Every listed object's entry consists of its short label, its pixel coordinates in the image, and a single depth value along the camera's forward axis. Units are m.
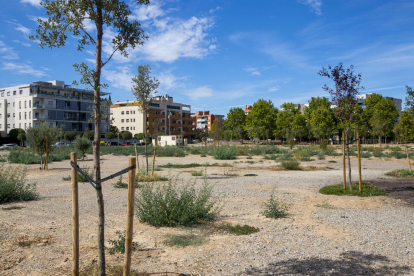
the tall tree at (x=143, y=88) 15.07
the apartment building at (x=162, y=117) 97.88
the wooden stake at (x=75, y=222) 3.65
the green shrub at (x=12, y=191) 8.58
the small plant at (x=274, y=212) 6.96
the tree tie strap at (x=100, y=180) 3.41
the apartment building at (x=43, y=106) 69.50
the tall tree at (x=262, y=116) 78.19
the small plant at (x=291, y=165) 19.39
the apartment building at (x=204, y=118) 160.38
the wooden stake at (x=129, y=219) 3.31
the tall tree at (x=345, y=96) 9.76
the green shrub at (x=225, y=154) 29.16
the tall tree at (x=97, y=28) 3.50
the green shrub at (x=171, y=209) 6.32
